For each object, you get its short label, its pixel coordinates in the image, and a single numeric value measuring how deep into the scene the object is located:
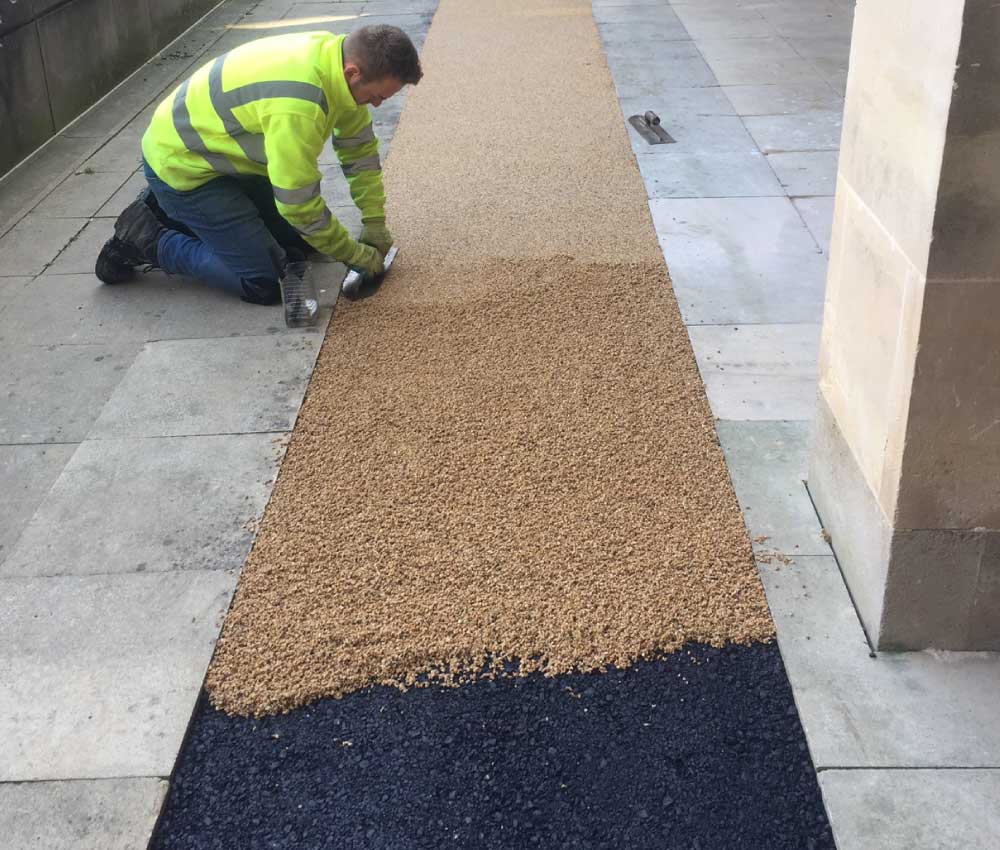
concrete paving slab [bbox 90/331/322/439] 4.08
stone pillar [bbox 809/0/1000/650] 2.27
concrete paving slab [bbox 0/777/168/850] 2.44
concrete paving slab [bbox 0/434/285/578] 3.35
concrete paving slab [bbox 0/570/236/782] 2.66
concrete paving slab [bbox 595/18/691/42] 9.74
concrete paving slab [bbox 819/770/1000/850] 2.35
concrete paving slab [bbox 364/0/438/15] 11.13
